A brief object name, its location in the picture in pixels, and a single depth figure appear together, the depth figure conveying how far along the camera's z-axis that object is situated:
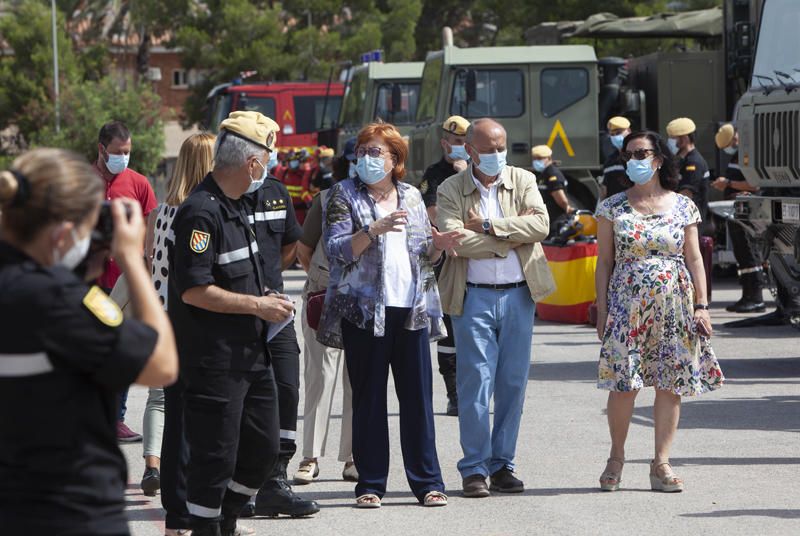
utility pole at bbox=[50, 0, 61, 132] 53.38
